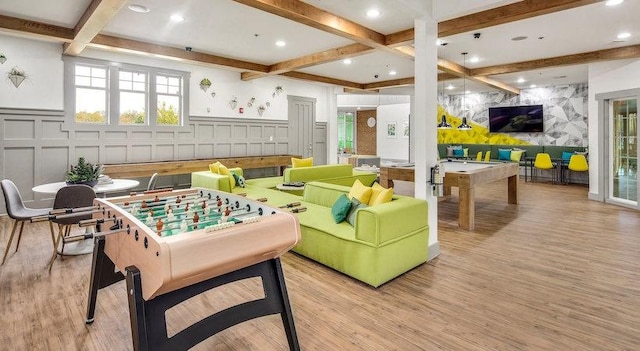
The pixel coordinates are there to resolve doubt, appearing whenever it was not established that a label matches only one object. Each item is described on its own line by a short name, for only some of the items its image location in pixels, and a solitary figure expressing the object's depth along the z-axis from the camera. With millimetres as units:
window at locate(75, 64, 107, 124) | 6184
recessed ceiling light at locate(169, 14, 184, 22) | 4641
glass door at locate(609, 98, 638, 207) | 6484
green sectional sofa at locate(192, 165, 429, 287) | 2982
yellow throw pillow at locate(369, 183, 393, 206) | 3381
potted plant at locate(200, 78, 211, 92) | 7605
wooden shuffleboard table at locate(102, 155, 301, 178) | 6191
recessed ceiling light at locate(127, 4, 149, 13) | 4273
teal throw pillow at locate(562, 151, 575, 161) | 9704
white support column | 3703
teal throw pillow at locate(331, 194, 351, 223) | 3492
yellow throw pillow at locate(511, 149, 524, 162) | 9984
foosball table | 1564
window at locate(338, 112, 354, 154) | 15703
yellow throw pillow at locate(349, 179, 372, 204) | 3561
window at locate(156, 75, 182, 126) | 7137
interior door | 9531
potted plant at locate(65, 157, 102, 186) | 4023
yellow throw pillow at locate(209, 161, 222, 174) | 5652
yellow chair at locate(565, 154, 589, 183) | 8781
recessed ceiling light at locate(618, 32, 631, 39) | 5340
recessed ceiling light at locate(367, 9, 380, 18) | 4372
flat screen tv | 10766
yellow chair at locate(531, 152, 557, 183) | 9602
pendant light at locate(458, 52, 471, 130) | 7077
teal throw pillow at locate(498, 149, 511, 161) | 10609
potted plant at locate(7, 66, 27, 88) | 5418
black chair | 3357
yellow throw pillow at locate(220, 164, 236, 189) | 5472
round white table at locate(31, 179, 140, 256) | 3881
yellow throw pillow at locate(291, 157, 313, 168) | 6938
